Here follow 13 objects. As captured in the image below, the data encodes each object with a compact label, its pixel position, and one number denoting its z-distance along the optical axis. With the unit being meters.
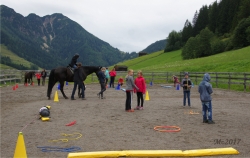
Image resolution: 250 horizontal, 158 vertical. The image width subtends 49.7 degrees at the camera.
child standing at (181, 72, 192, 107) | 12.25
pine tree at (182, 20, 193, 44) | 98.56
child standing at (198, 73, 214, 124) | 8.79
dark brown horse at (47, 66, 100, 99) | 15.65
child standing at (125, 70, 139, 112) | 11.23
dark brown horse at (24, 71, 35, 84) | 28.58
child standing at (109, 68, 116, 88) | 24.95
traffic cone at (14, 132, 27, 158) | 5.14
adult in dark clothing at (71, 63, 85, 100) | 15.12
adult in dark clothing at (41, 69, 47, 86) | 28.61
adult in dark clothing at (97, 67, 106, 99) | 15.30
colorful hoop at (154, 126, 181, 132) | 7.43
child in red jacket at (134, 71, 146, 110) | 11.59
